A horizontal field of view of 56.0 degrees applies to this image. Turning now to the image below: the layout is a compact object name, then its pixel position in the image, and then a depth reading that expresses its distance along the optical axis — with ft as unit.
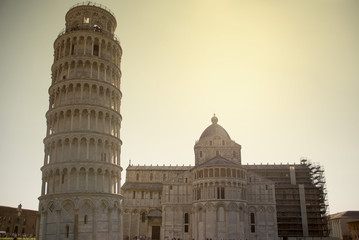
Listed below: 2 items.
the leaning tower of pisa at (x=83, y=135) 117.70
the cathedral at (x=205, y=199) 177.78
